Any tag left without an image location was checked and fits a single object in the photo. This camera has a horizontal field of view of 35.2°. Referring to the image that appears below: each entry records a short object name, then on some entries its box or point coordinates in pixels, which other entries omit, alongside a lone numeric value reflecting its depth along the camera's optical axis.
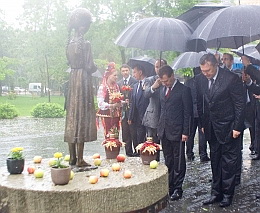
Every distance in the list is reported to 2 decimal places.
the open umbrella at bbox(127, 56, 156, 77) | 9.32
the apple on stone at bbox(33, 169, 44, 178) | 4.99
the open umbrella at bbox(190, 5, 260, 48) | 5.38
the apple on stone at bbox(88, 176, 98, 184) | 4.70
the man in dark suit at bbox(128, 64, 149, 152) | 8.02
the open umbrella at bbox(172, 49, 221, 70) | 9.83
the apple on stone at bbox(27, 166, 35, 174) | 5.25
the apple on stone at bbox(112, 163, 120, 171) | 5.39
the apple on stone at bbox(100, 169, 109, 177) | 5.04
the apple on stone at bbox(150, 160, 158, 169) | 5.51
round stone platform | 4.44
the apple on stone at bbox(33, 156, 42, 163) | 6.00
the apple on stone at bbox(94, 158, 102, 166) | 5.77
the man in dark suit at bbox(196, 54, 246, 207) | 5.58
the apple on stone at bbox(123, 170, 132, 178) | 4.96
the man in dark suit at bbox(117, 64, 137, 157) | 8.80
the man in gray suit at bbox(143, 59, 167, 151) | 7.10
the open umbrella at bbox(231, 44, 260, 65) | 9.00
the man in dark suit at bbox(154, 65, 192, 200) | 5.91
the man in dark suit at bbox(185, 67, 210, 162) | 8.64
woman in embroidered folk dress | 7.37
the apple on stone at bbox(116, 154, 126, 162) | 6.05
